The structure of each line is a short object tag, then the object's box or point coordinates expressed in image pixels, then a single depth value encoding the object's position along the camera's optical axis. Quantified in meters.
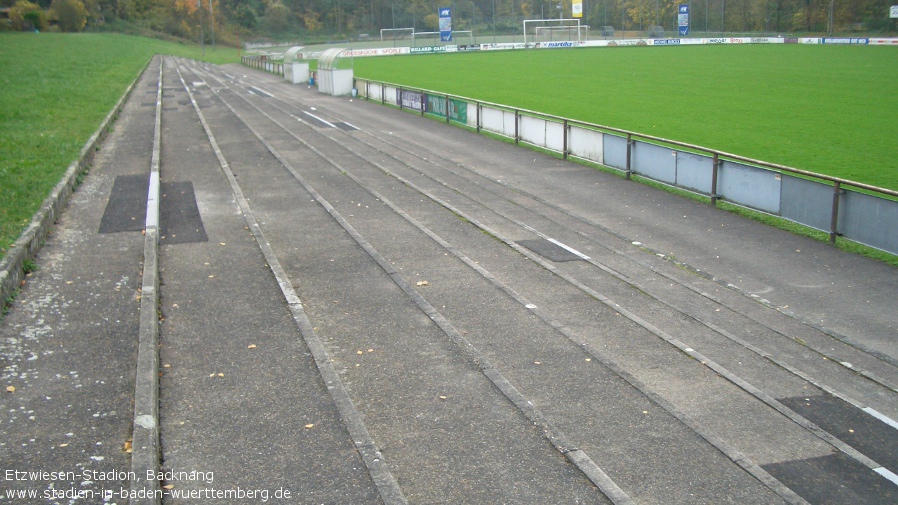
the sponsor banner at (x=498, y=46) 89.50
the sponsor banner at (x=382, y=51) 83.75
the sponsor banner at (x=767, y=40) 82.81
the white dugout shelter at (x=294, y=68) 50.97
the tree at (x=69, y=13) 106.12
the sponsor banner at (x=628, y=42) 88.53
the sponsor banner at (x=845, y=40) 76.19
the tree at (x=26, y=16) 97.25
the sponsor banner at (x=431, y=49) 87.51
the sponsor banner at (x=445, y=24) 83.31
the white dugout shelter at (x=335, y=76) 41.53
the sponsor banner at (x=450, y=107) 28.61
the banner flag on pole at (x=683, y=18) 88.00
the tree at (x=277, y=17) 133.50
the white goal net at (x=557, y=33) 88.94
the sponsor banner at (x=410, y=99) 32.75
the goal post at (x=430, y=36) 89.96
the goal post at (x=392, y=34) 98.89
